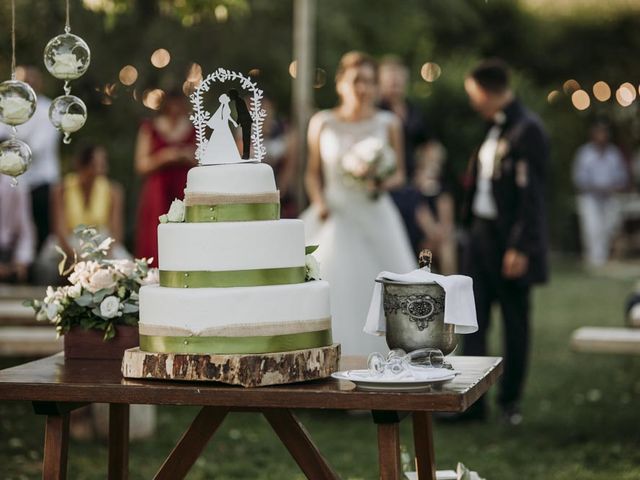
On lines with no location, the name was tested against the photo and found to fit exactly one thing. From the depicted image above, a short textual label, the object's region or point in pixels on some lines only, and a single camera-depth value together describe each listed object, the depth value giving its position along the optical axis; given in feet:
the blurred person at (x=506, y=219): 25.29
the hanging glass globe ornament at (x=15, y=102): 13.15
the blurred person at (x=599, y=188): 70.08
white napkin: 12.28
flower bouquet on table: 14.46
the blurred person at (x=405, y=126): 34.99
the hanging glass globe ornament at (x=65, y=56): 13.28
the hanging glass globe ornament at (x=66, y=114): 13.39
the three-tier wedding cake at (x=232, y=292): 12.02
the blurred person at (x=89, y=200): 37.24
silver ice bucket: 12.32
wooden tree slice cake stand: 11.89
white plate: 11.59
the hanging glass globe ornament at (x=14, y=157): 13.20
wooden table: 11.50
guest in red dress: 34.17
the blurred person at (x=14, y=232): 37.47
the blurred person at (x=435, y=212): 48.24
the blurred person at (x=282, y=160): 44.66
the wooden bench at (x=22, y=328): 23.85
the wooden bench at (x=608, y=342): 22.68
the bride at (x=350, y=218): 28.02
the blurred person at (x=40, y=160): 36.35
